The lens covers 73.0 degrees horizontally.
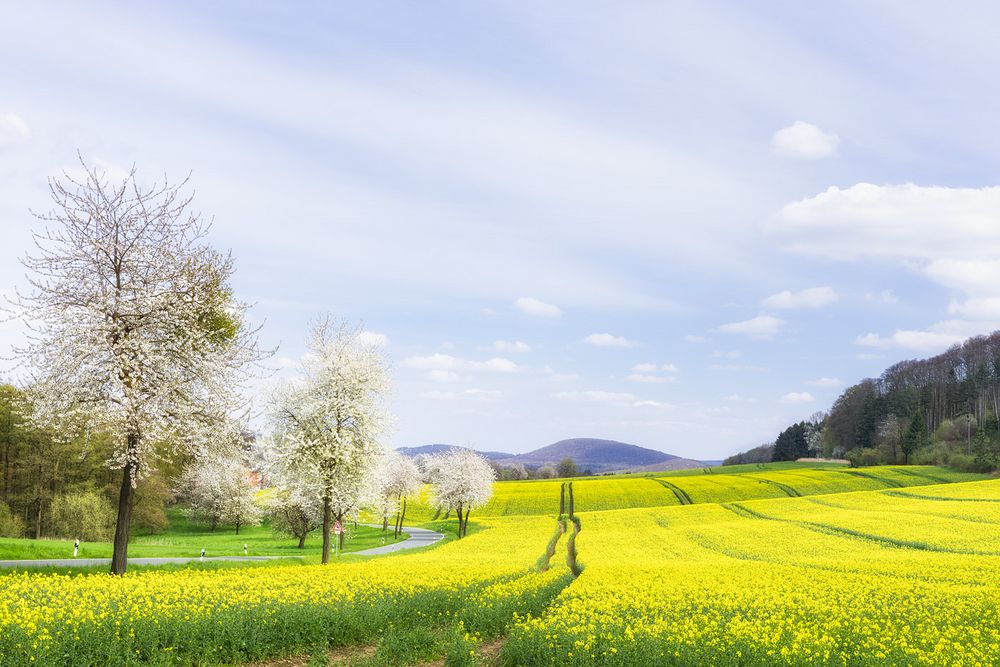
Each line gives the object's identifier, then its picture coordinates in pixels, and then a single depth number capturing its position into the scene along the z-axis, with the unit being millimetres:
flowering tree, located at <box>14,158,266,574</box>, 21109
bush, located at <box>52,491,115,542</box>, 54531
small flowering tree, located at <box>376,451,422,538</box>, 77781
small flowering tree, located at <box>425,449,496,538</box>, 66812
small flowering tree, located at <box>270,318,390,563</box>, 32938
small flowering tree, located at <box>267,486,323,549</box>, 53569
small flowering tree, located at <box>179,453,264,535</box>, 78062
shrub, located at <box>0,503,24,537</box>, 50938
